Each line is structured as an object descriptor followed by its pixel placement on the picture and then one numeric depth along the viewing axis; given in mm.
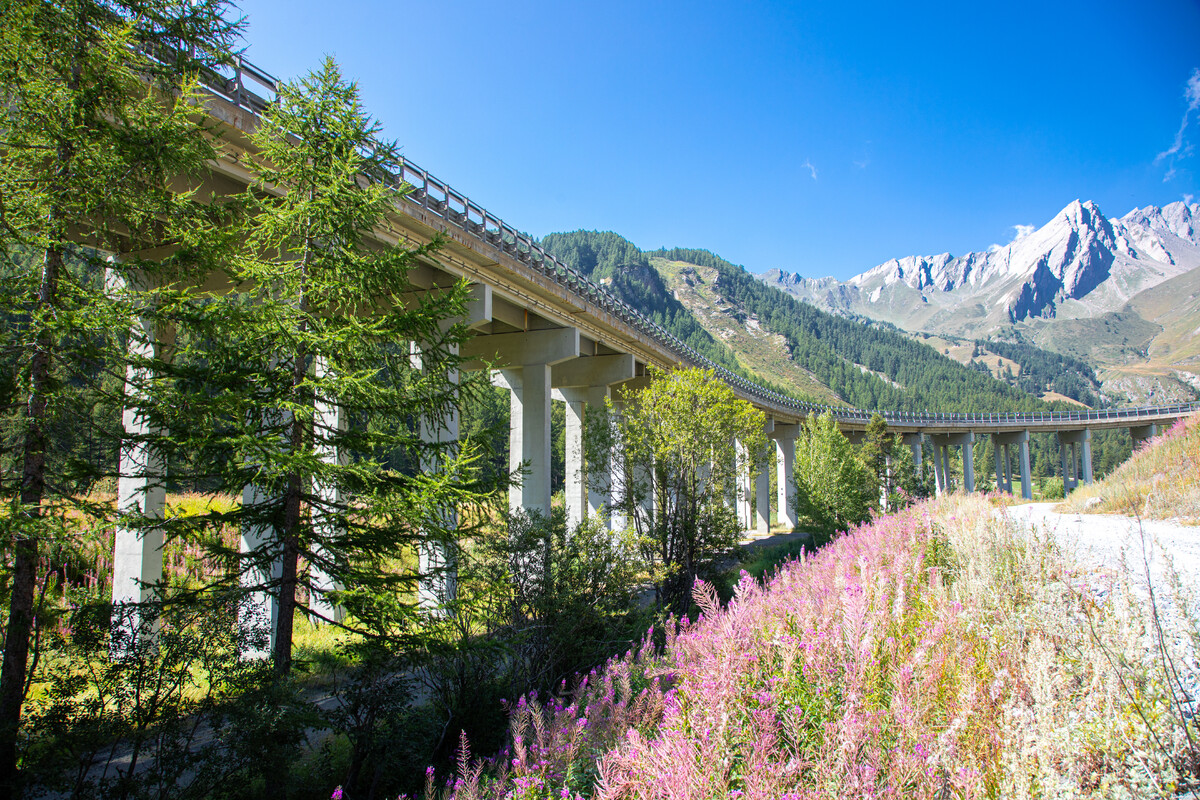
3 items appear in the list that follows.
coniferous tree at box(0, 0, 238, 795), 6406
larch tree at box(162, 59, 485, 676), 7359
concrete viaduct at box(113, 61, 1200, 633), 11758
